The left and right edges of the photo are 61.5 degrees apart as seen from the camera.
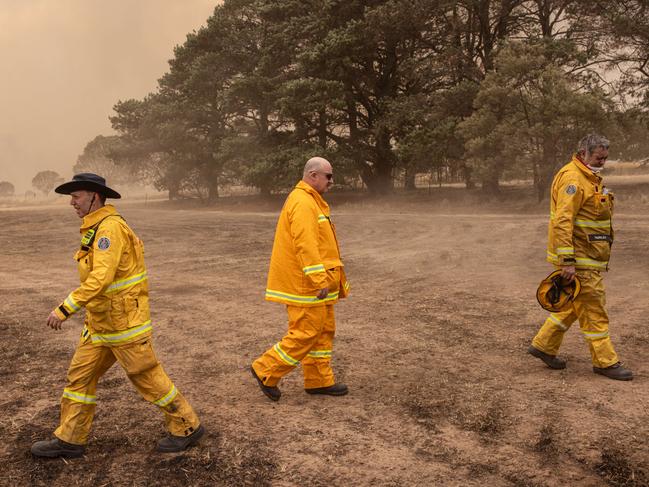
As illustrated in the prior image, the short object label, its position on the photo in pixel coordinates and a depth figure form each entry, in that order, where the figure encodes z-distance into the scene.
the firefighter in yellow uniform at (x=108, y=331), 3.43
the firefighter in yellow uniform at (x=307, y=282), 4.28
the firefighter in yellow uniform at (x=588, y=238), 4.80
